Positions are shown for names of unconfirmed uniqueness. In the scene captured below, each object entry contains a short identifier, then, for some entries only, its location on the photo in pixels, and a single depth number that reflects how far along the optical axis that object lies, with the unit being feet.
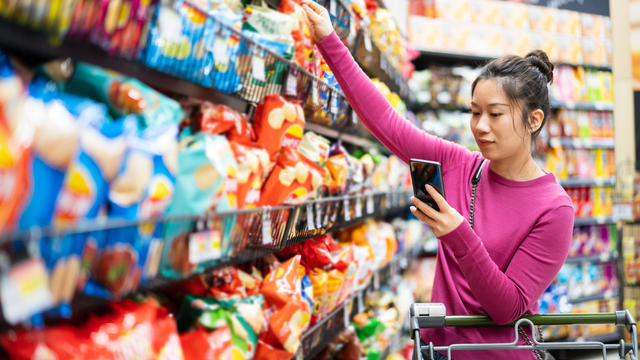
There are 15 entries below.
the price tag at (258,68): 3.92
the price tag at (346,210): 6.41
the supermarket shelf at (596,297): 17.11
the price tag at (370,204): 7.75
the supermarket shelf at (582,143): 16.88
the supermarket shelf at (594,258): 17.08
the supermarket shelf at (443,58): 15.58
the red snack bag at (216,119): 3.59
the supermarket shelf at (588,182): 16.87
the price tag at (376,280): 9.07
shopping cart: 4.31
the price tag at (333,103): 6.29
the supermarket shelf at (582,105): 16.79
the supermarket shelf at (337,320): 5.39
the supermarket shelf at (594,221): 17.01
